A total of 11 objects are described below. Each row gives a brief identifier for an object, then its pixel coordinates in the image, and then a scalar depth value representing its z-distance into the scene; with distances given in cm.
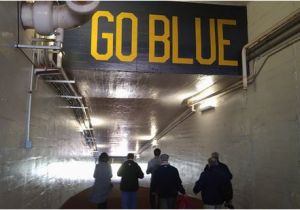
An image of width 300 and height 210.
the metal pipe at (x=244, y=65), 560
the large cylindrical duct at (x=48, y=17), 343
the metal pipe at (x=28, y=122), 394
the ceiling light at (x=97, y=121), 1138
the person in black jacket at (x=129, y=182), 571
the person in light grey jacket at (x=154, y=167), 599
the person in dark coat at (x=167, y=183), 500
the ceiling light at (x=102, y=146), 1980
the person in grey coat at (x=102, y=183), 565
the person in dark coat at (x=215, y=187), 429
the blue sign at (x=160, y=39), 548
